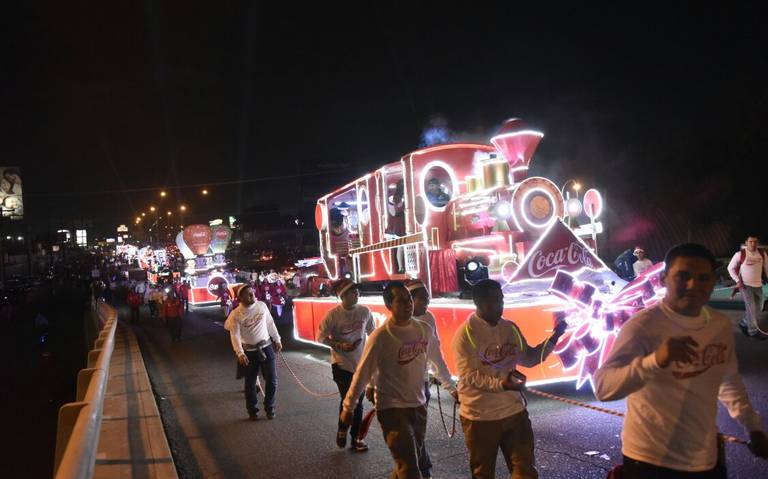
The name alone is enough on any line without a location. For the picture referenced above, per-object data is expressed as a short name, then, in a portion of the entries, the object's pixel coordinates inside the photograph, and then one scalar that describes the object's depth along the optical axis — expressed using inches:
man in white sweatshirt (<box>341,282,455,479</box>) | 164.7
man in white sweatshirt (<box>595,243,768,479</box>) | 99.3
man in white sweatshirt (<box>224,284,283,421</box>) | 296.7
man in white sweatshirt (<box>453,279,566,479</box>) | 146.7
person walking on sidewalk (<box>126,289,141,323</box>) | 987.3
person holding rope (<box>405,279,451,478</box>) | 232.8
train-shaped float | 271.0
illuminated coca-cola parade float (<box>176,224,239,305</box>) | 1331.2
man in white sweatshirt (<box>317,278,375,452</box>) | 240.5
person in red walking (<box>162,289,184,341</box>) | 655.8
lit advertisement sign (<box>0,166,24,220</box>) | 1594.5
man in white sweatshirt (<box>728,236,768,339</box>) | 377.7
